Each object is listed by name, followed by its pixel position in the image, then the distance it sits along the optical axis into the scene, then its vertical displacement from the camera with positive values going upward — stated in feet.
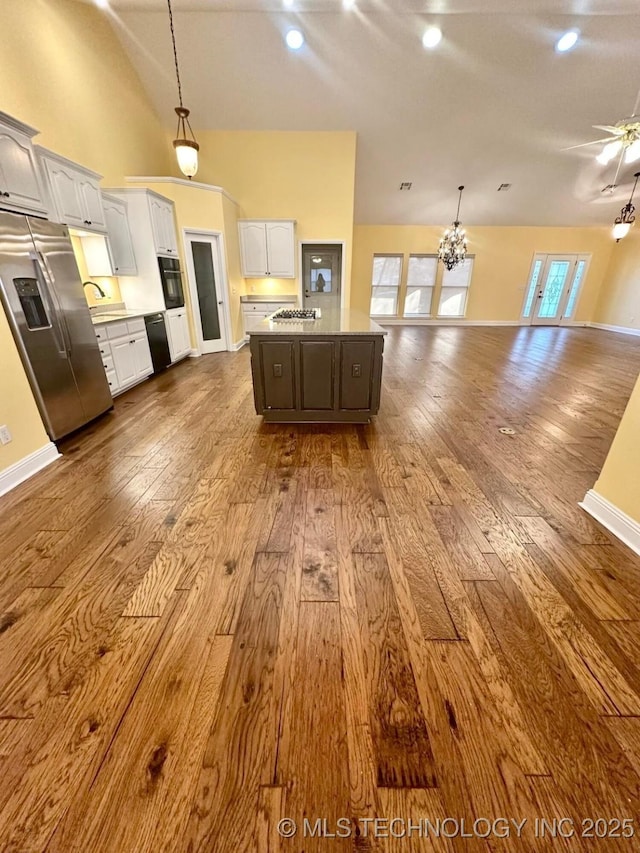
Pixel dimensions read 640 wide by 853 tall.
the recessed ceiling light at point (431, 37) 14.44 +9.81
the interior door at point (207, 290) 18.43 -0.46
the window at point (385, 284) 33.17 -0.12
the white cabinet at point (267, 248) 20.88 +1.96
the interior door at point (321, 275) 22.82 +0.47
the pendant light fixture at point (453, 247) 27.94 +2.86
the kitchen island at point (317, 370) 9.68 -2.40
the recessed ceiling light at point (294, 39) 14.52 +9.74
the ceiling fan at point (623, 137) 11.88 +5.14
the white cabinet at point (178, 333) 17.19 -2.54
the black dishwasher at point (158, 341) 15.34 -2.62
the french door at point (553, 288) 33.65 -0.36
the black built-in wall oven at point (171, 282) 16.42 -0.05
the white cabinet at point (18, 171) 7.76 +2.40
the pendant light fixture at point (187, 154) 11.48 +4.00
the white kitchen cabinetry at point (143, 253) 15.02 +1.18
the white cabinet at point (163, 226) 15.61 +2.41
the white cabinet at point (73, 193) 10.44 +2.72
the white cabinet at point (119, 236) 14.24 +1.78
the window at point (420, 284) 33.19 -0.09
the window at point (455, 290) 33.45 -0.61
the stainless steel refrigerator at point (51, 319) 7.63 -0.92
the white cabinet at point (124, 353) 12.22 -2.63
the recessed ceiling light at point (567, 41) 14.91 +10.06
